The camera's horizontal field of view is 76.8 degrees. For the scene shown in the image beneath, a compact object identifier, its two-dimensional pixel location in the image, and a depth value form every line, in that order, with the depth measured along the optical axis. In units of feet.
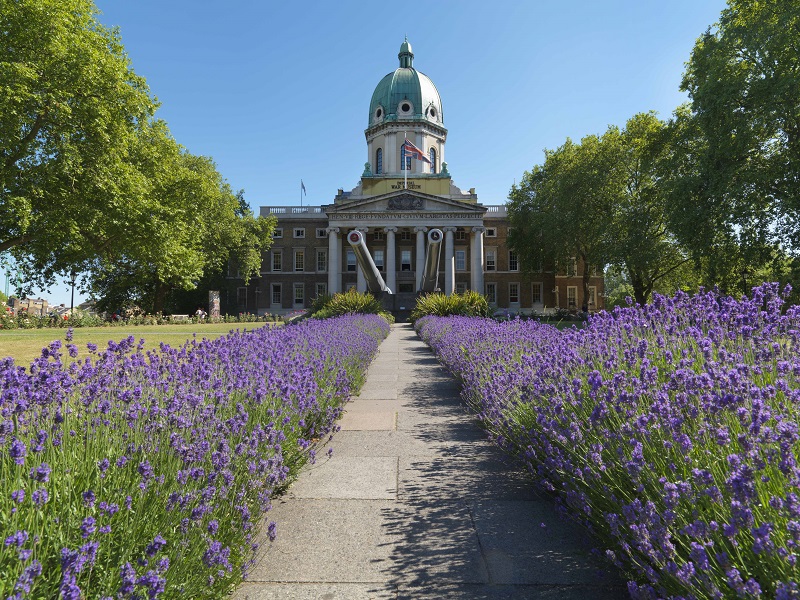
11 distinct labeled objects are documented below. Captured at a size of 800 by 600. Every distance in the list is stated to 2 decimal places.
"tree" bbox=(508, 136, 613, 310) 118.01
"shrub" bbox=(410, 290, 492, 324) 74.13
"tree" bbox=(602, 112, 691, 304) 95.04
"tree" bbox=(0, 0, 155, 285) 56.70
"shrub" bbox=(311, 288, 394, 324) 75.32
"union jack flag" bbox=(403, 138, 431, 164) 133.21
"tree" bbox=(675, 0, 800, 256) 62.90
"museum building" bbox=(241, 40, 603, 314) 184.34
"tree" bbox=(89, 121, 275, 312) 71.26
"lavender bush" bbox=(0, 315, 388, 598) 6.14
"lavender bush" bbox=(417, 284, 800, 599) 5.78
